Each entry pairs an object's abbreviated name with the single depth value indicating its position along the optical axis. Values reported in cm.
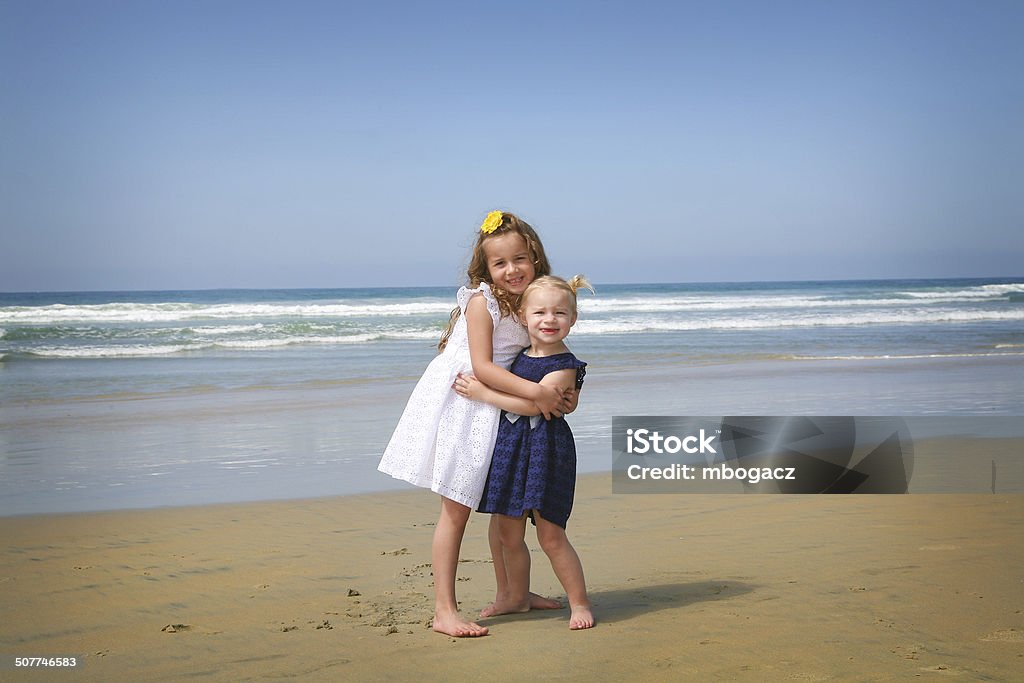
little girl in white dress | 350
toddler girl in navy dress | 347
